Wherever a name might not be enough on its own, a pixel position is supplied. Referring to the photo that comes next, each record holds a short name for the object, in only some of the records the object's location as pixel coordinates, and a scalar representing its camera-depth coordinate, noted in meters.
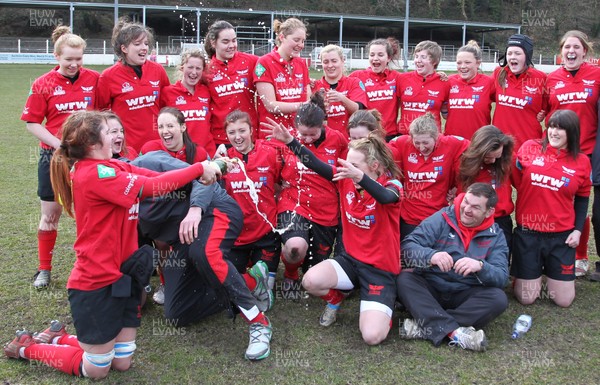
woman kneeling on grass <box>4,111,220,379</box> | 3.19
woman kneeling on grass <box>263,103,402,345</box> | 3.95
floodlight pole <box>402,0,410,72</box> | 31.74
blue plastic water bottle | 3.85
